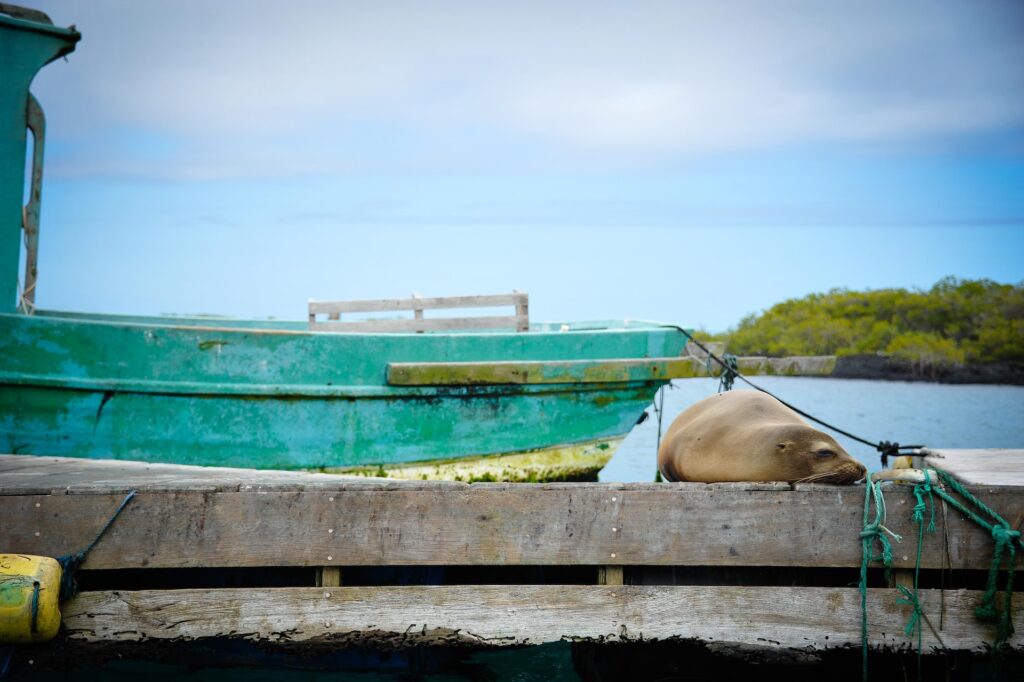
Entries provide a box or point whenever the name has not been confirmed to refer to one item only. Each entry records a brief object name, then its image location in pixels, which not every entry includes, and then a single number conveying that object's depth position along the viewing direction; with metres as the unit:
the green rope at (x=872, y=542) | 3.78
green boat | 7.69
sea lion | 3.98
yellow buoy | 3.52
